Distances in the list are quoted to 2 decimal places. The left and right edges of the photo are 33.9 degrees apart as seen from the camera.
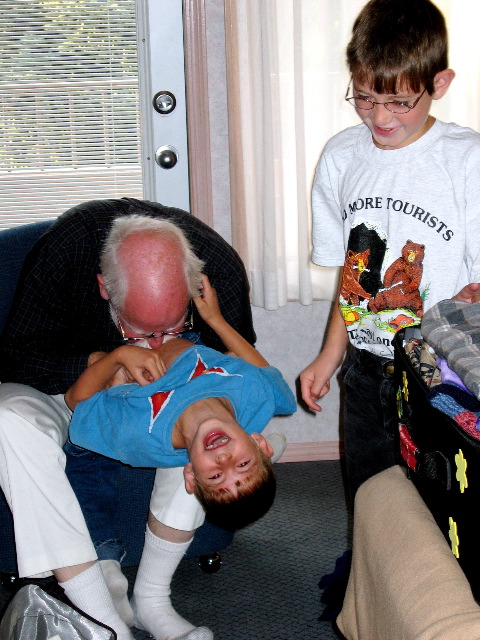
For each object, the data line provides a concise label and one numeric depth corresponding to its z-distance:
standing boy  1.36
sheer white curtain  2.52
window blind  2.67
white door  2.65
